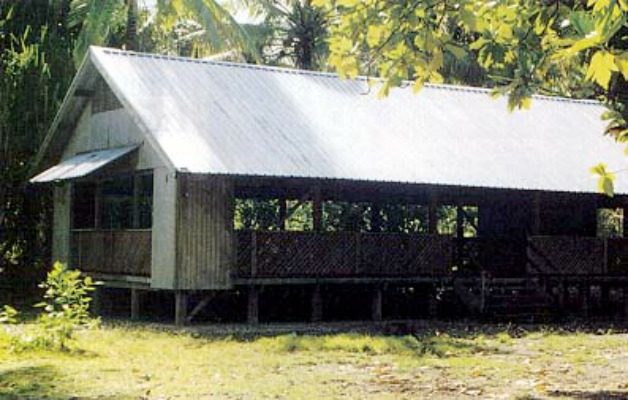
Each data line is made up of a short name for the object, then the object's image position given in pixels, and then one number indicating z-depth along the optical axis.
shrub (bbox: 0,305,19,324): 13.50
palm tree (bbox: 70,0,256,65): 27.00
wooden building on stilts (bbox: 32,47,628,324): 19.42
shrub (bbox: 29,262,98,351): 13.94
